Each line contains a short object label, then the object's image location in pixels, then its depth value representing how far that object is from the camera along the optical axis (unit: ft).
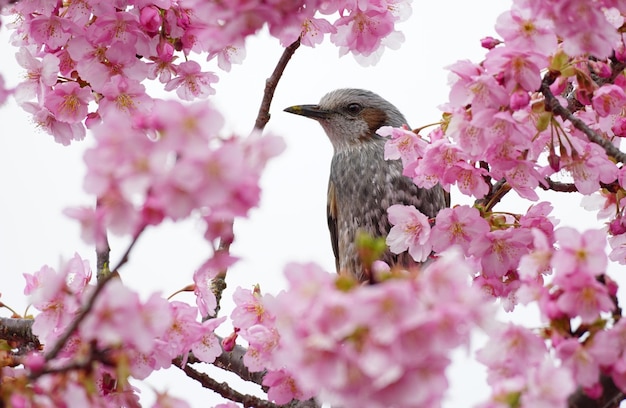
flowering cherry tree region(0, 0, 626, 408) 7.54
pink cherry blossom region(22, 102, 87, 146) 17.74
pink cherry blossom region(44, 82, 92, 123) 16.96
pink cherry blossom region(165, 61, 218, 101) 18.01
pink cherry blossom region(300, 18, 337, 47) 18.30
